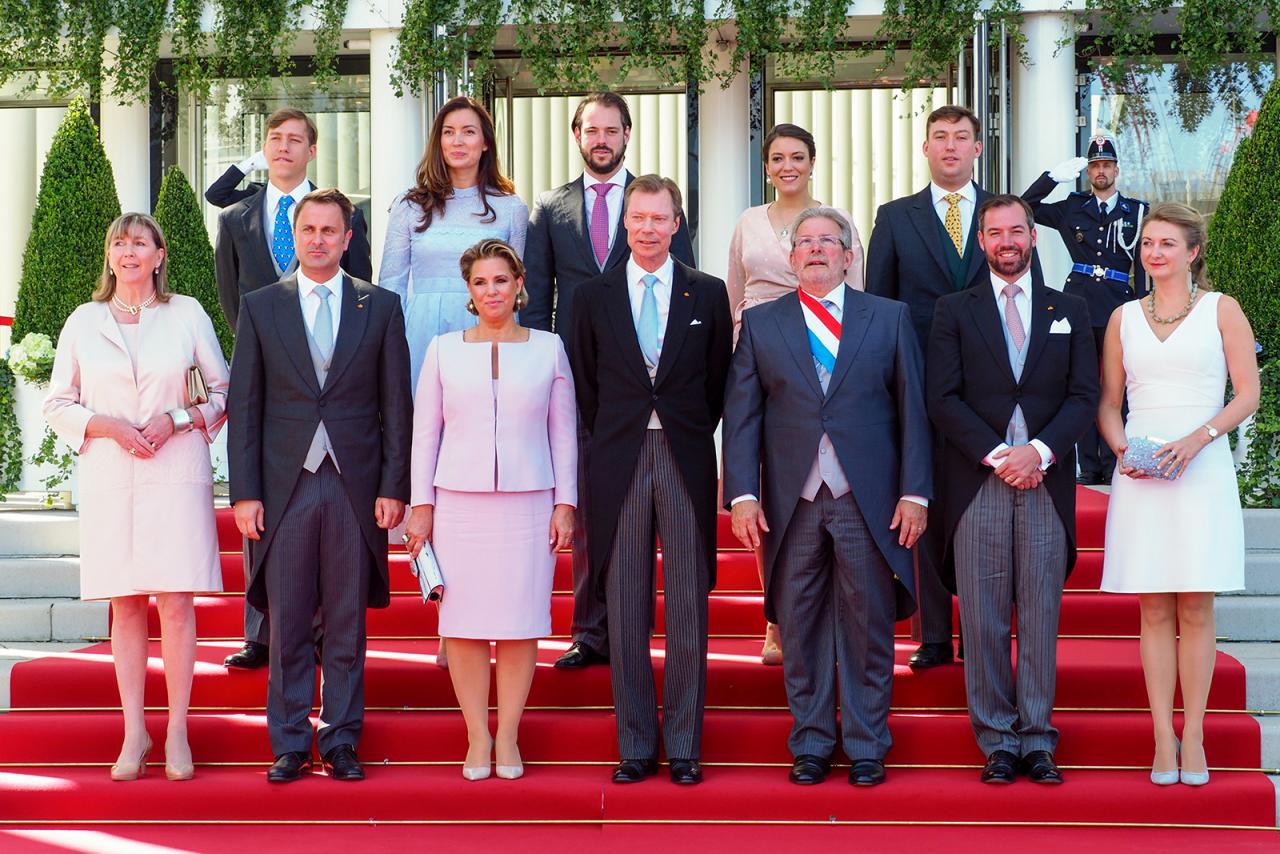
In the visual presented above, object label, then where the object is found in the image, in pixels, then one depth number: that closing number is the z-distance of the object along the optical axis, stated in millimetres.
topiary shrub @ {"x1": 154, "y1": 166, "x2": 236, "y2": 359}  8648
